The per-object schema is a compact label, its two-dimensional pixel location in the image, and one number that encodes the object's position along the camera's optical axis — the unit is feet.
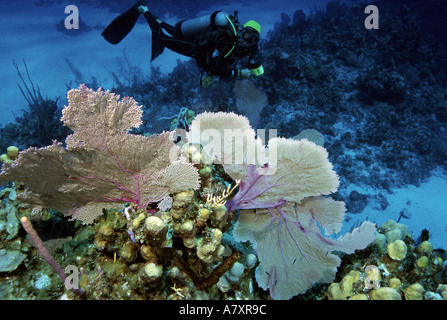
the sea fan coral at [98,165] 6.14
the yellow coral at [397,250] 8.07
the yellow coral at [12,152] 8.97
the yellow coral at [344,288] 7.24
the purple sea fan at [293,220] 7.81
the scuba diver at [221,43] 15.81
